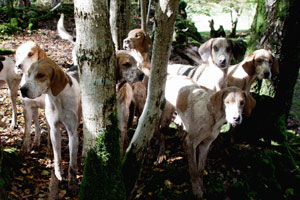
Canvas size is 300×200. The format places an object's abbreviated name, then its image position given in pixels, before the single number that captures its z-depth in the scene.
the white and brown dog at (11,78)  5.89
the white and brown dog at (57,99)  3.74
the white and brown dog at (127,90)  4.41
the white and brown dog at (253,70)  5.08
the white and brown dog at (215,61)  5.31
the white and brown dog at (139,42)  6.34
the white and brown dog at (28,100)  4.68
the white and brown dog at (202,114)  4.05
